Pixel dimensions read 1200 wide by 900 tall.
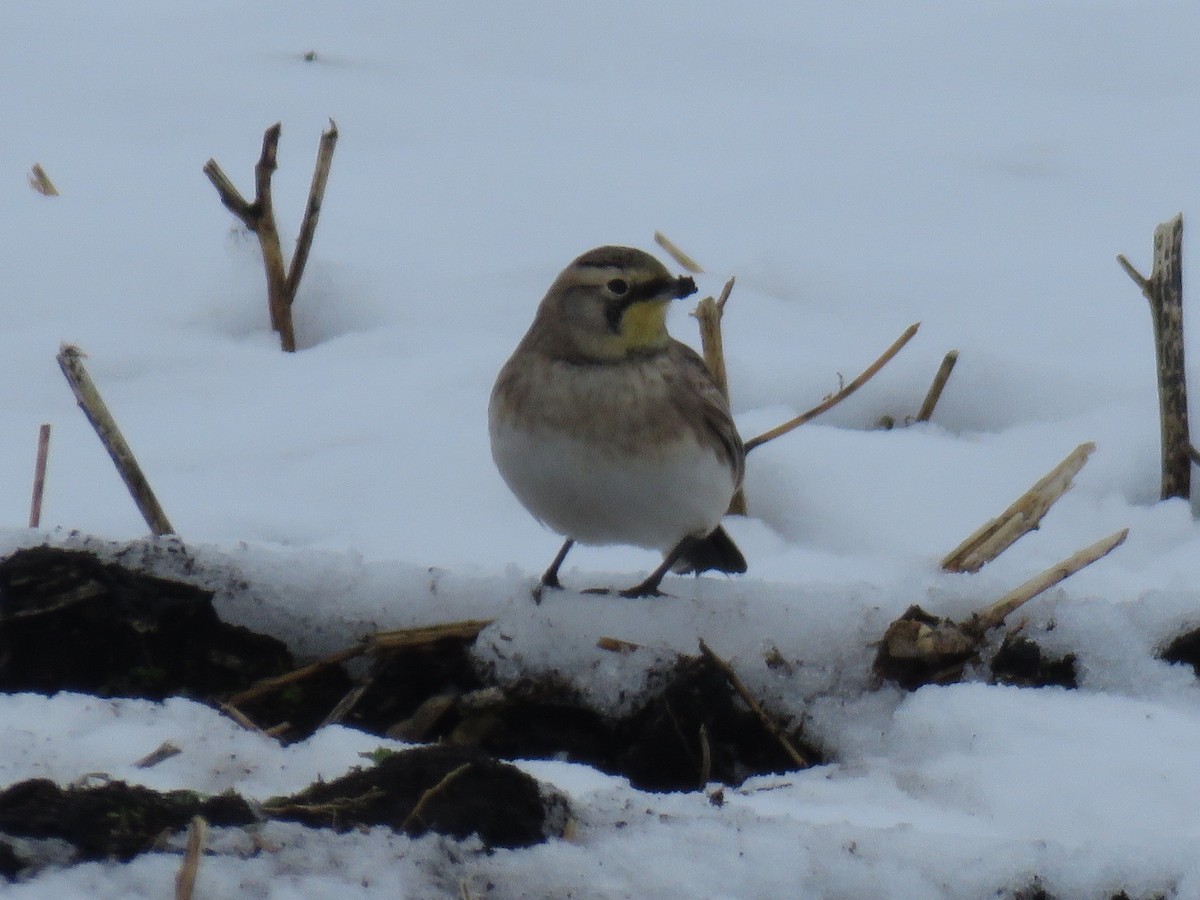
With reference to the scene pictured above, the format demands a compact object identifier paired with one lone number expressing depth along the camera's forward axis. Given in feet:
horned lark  26.07
